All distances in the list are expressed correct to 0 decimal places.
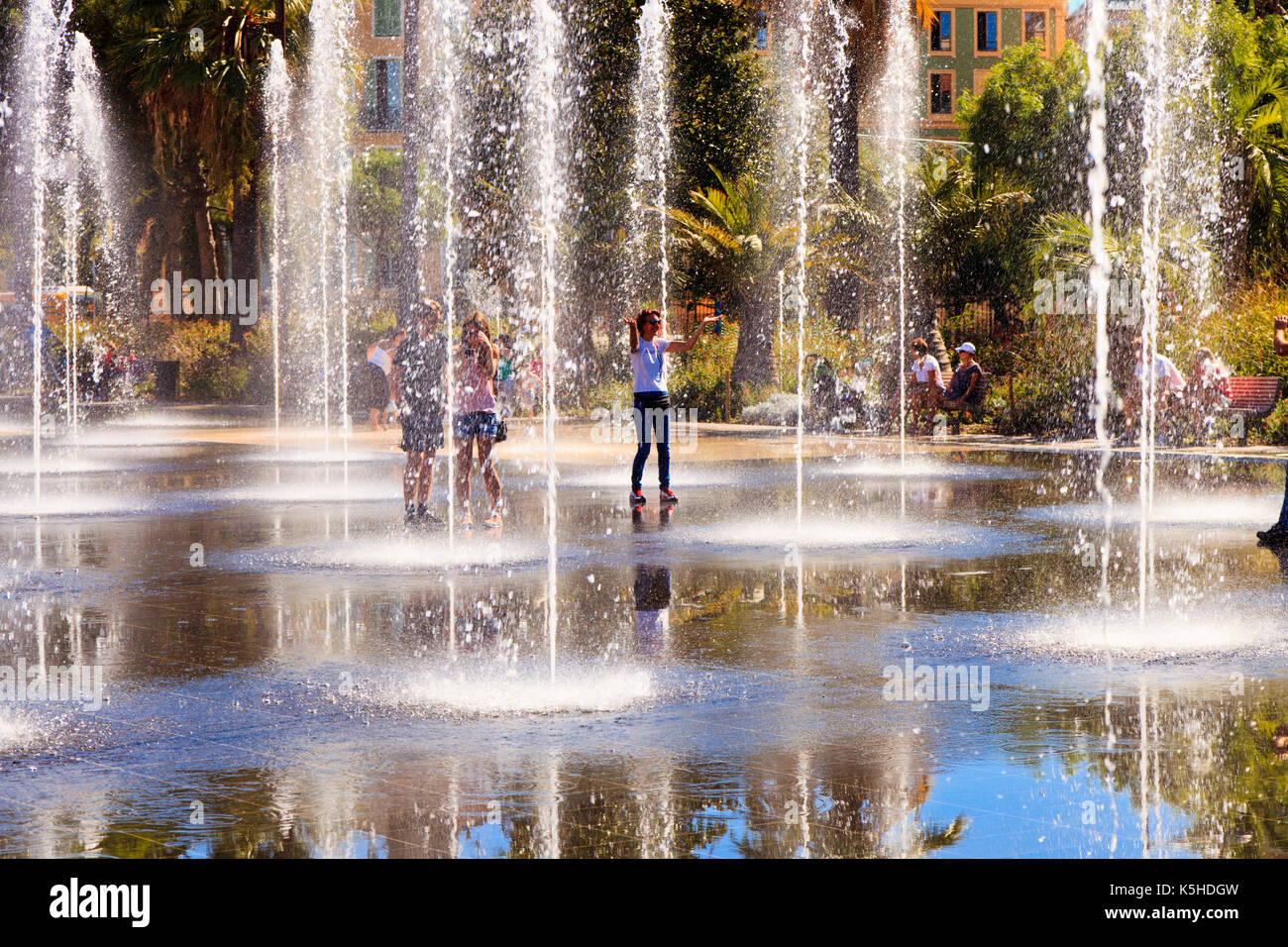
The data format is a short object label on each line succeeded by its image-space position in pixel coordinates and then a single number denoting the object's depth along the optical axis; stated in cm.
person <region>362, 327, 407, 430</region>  2570
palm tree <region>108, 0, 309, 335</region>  3994
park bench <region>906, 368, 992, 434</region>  2636
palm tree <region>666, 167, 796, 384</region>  3122
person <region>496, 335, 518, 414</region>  3089
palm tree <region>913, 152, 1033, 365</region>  3222
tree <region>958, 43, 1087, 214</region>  3791
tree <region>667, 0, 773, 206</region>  3562
